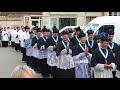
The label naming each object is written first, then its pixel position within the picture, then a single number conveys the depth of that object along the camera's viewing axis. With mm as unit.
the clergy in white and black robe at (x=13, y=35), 25472
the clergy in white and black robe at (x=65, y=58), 9519
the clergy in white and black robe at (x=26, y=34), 18822
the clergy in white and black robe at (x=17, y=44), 23100
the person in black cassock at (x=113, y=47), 8739
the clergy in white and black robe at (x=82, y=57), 8859
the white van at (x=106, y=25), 12016
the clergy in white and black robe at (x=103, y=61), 7922
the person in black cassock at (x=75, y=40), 10892
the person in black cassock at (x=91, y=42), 9636
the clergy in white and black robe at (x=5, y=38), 27491
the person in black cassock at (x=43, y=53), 12125
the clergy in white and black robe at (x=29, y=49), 14291
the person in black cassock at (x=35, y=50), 12966
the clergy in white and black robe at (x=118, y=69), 8257
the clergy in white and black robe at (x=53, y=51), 11123
